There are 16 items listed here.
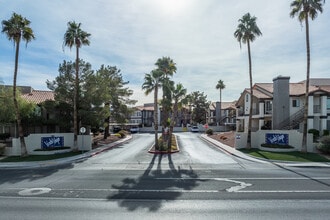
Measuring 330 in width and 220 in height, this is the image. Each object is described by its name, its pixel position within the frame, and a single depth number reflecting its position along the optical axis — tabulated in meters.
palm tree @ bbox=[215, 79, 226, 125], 82.94
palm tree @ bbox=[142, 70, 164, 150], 28.28
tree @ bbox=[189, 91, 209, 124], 79.69
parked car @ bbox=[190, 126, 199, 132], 68.81
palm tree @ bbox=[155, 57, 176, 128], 28.23
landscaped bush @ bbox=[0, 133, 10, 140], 34.19
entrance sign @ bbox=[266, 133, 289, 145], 28.02
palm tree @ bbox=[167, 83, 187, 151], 28.34
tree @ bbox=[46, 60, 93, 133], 30.98
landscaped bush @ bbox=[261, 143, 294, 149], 27.33
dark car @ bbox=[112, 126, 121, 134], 63.79
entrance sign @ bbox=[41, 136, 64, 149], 26.64
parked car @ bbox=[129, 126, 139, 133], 67.93
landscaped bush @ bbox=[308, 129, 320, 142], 33.04
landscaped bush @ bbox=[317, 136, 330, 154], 24.64
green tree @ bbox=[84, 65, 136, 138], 41.06
